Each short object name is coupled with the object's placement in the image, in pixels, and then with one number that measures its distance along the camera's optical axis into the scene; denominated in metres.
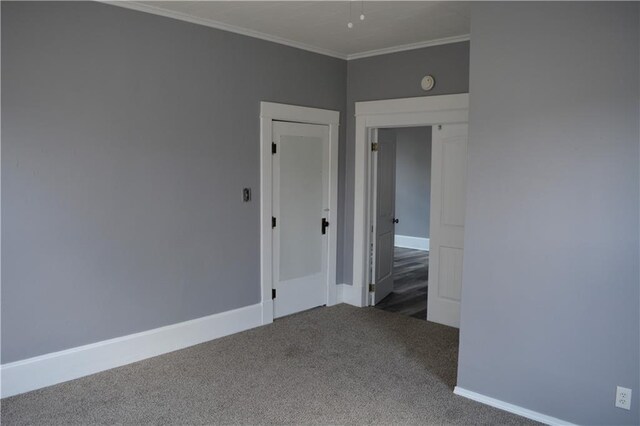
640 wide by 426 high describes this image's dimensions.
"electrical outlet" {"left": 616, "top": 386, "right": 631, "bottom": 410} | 2.75
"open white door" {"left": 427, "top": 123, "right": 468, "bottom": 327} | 4.65
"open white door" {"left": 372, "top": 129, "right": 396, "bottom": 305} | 5.37
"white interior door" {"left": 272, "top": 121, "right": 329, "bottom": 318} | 4.84
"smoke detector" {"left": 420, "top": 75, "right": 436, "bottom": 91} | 4.64
